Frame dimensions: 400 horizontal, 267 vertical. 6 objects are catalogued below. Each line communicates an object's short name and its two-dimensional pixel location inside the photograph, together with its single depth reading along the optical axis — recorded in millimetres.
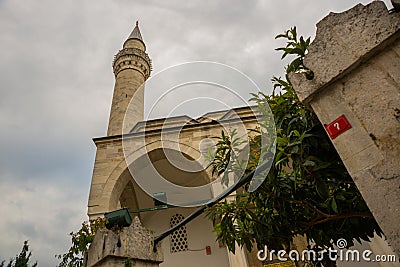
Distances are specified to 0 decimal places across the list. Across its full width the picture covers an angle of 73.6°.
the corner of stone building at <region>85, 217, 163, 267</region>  2234
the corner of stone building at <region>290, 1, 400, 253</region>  1356
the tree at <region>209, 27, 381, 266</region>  2170
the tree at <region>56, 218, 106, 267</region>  4266
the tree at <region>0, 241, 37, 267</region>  13925
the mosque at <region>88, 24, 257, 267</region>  7829
